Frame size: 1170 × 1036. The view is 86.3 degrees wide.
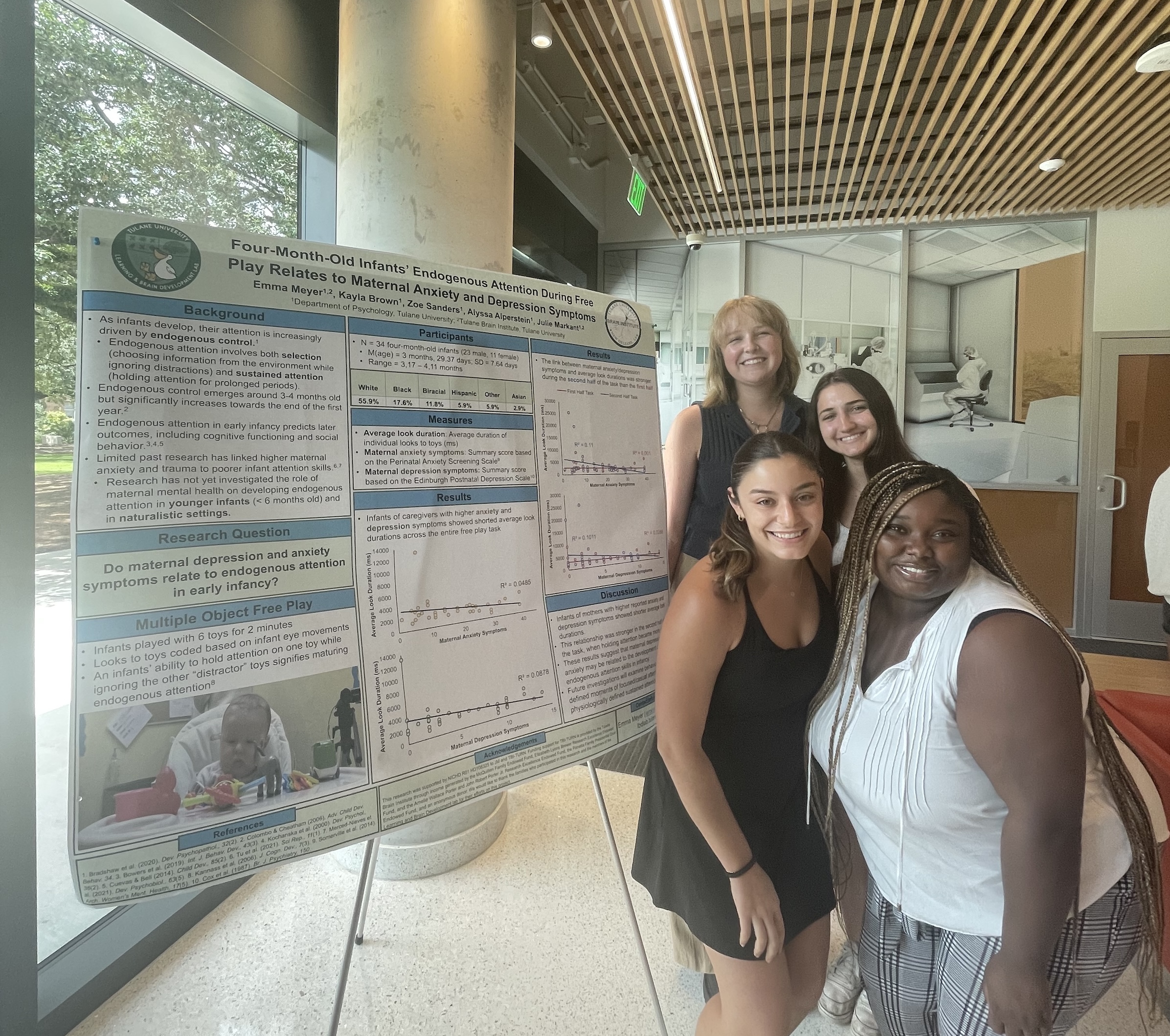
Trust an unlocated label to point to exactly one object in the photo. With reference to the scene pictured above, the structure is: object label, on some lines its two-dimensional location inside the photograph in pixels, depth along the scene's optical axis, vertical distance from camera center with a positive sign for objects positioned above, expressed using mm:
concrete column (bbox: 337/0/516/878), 2148 +1241
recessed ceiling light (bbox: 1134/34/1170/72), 2928 +2130
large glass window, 1627 +808
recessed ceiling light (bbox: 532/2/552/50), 2900 +2217
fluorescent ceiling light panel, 2688 +2147
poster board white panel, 938 -101
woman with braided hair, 982 -489
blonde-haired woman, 1854 +255
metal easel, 1175 -847
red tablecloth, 1544 -625
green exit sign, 4344 +2161
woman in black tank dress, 1214 -510
